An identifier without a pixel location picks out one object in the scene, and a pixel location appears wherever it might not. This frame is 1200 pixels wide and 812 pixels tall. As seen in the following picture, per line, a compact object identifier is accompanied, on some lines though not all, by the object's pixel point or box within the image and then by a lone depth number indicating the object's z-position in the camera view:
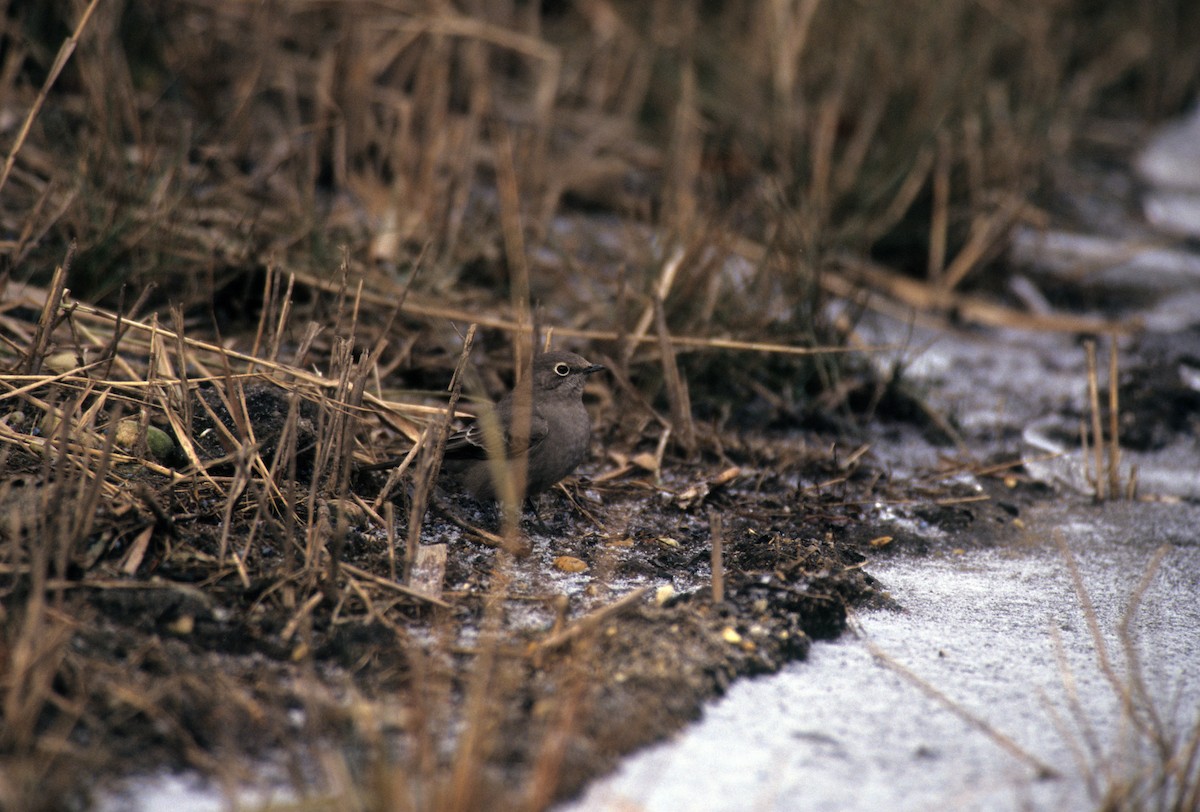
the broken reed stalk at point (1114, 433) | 8.51
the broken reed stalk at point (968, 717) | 5.01
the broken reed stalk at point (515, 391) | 7.18
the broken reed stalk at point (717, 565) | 6.11
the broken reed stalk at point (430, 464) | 6.04
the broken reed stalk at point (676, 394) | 8.61
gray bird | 7.65
